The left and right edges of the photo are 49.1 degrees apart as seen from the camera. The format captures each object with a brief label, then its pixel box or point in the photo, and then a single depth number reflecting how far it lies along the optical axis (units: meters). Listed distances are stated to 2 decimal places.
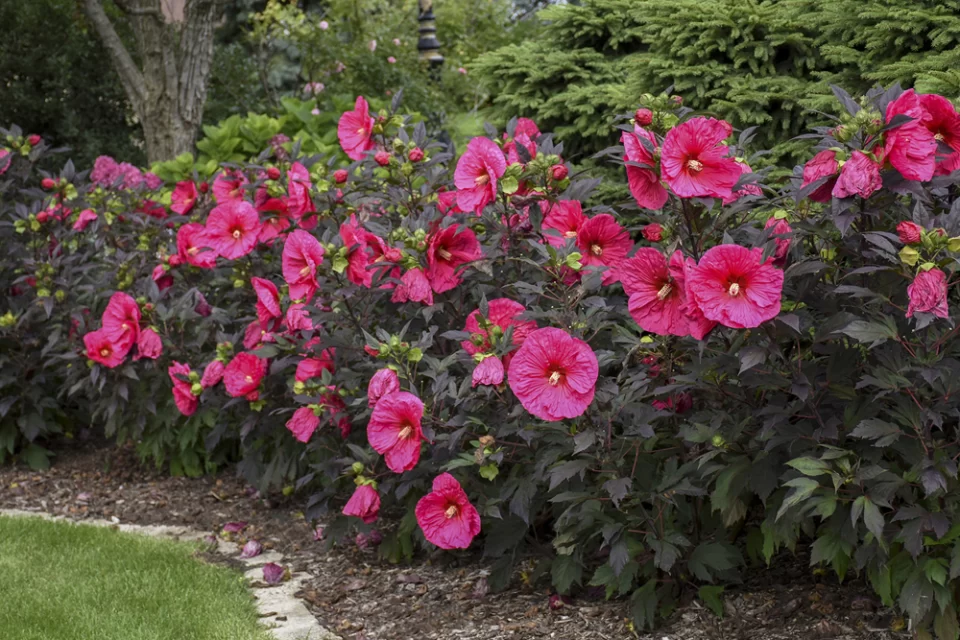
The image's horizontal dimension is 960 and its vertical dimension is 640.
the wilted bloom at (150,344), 4.07
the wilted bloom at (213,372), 3.89
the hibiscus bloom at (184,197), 4.53
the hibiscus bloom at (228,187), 4.16
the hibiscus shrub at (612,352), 2.29
